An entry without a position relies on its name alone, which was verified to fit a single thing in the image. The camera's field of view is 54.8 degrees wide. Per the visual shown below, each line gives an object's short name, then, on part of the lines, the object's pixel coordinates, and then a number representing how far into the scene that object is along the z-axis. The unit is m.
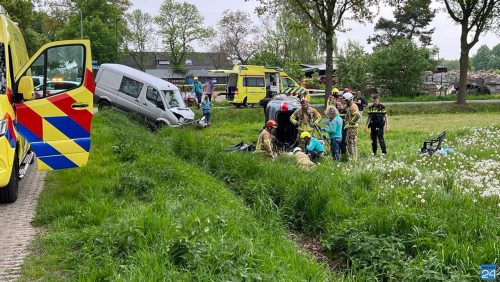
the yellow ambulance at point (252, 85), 29.69
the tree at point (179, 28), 68.94
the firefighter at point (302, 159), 9.70
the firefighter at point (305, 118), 12.12
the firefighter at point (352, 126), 12.12
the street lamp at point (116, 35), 50.11
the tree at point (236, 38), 65.38
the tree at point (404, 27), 65.69
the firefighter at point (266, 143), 11.07
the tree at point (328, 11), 26.73
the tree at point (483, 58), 116.75
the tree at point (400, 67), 36.19
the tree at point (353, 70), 39.12
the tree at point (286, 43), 57.88
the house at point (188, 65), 73.79
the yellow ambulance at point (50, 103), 7.25
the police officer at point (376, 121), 13.09
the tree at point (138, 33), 69.75
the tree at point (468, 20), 30.44
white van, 18.28
